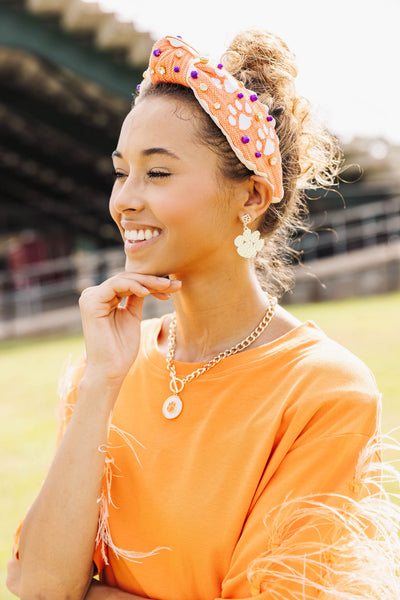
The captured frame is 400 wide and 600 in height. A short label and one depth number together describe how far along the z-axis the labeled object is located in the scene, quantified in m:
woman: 1.44
